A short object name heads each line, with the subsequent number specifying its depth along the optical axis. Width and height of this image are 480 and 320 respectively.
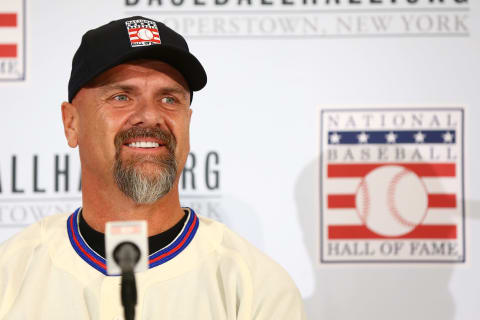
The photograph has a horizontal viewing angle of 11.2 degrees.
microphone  3.39
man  3.76
